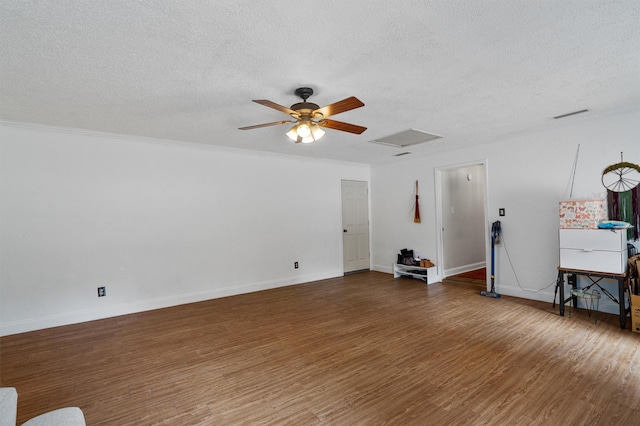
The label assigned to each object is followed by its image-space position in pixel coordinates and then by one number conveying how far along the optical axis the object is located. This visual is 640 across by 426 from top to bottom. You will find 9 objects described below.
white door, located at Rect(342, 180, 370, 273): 6.48
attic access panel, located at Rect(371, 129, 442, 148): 4.25
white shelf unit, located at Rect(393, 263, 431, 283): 5.63
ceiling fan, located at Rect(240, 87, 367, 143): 2.48
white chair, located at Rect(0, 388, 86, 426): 1.18
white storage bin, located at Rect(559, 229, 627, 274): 3.25
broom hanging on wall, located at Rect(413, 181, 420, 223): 5.91
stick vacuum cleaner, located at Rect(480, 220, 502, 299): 4.62
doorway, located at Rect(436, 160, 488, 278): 5.75
